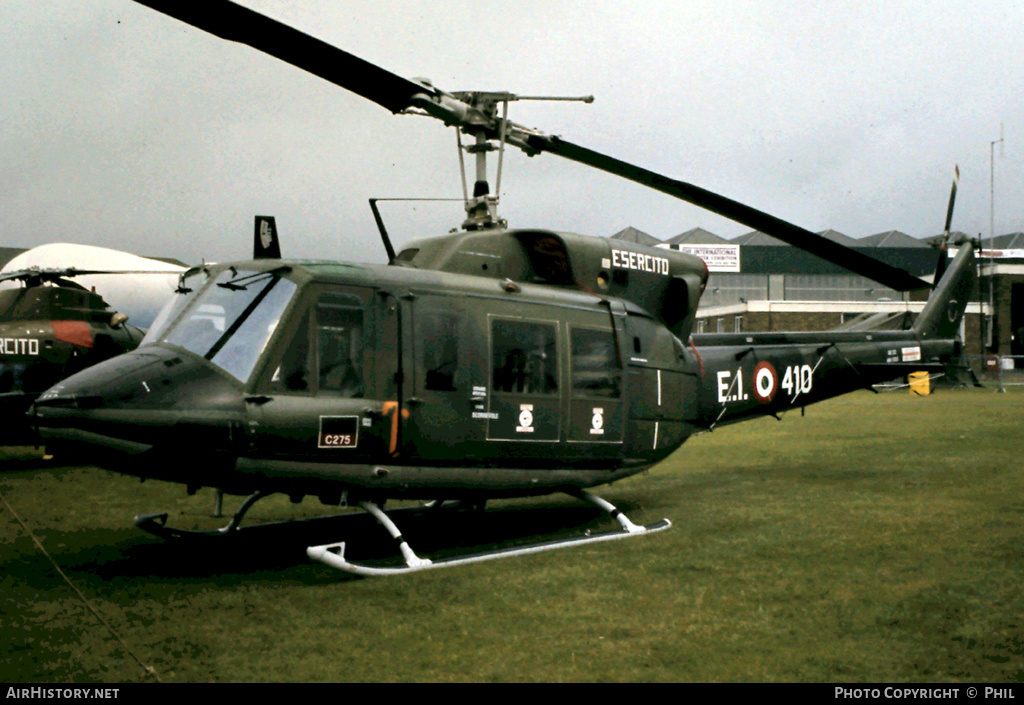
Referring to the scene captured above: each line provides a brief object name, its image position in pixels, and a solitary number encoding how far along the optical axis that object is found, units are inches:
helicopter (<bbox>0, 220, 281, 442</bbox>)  537.6
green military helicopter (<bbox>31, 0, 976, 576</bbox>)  240.1
